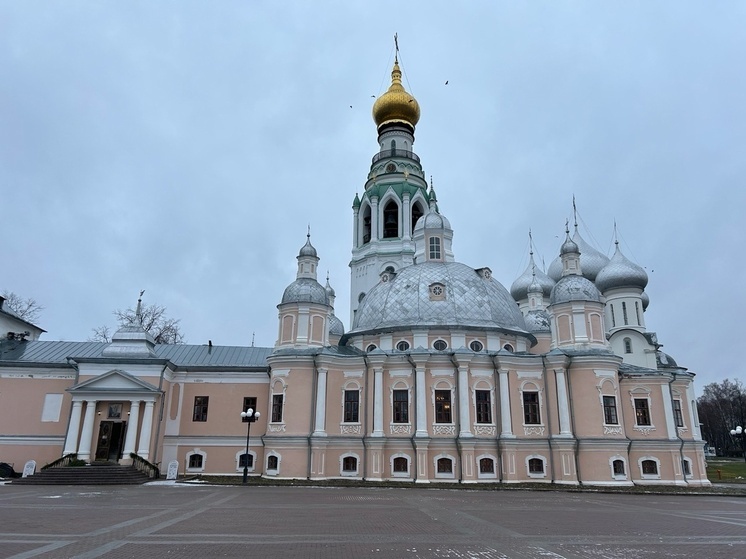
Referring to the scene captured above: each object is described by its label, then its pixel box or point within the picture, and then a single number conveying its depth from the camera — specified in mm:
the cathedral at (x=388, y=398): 29484
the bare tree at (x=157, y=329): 47631
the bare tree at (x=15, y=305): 47844
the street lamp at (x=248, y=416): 27322
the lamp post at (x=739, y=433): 29859
